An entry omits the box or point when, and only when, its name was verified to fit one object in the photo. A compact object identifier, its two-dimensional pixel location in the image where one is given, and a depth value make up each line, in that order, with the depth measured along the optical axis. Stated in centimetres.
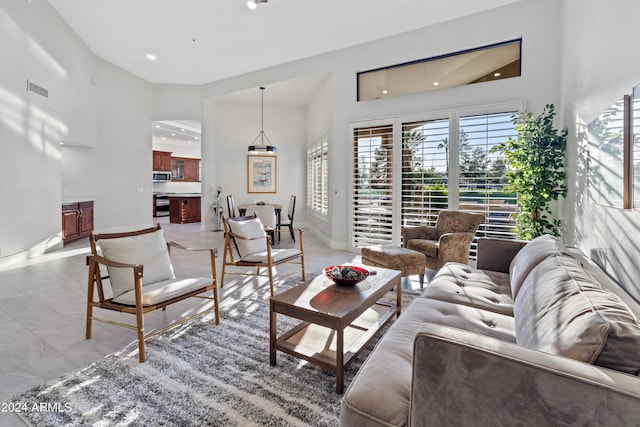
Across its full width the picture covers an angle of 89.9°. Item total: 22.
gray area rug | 163
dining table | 675
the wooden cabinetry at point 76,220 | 620
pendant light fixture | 713
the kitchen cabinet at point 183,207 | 1036
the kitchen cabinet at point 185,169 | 1321
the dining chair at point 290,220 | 664
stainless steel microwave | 1222
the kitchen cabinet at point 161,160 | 1220
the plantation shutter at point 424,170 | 478
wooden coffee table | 190
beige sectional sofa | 84
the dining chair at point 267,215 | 611
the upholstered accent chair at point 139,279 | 222
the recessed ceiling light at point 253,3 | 449
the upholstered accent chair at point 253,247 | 355
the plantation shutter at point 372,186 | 529
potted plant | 365
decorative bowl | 239
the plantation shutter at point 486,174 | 434
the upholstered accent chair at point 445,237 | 364
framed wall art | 875
